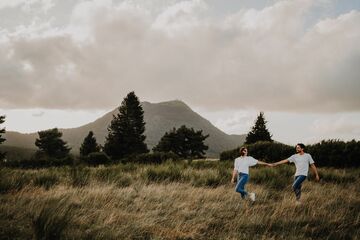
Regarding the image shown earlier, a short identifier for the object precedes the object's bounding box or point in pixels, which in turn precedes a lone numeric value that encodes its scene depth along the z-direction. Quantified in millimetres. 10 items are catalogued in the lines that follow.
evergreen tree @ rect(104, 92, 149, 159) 56562
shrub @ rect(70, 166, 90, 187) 11031
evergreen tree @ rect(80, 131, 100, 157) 63288
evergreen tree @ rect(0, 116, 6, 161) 54094
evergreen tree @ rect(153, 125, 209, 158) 68000
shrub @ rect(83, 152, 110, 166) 42641
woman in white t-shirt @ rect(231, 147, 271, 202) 9414
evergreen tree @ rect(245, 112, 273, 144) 53494
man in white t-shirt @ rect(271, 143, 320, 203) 9469
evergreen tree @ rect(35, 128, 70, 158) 76312
